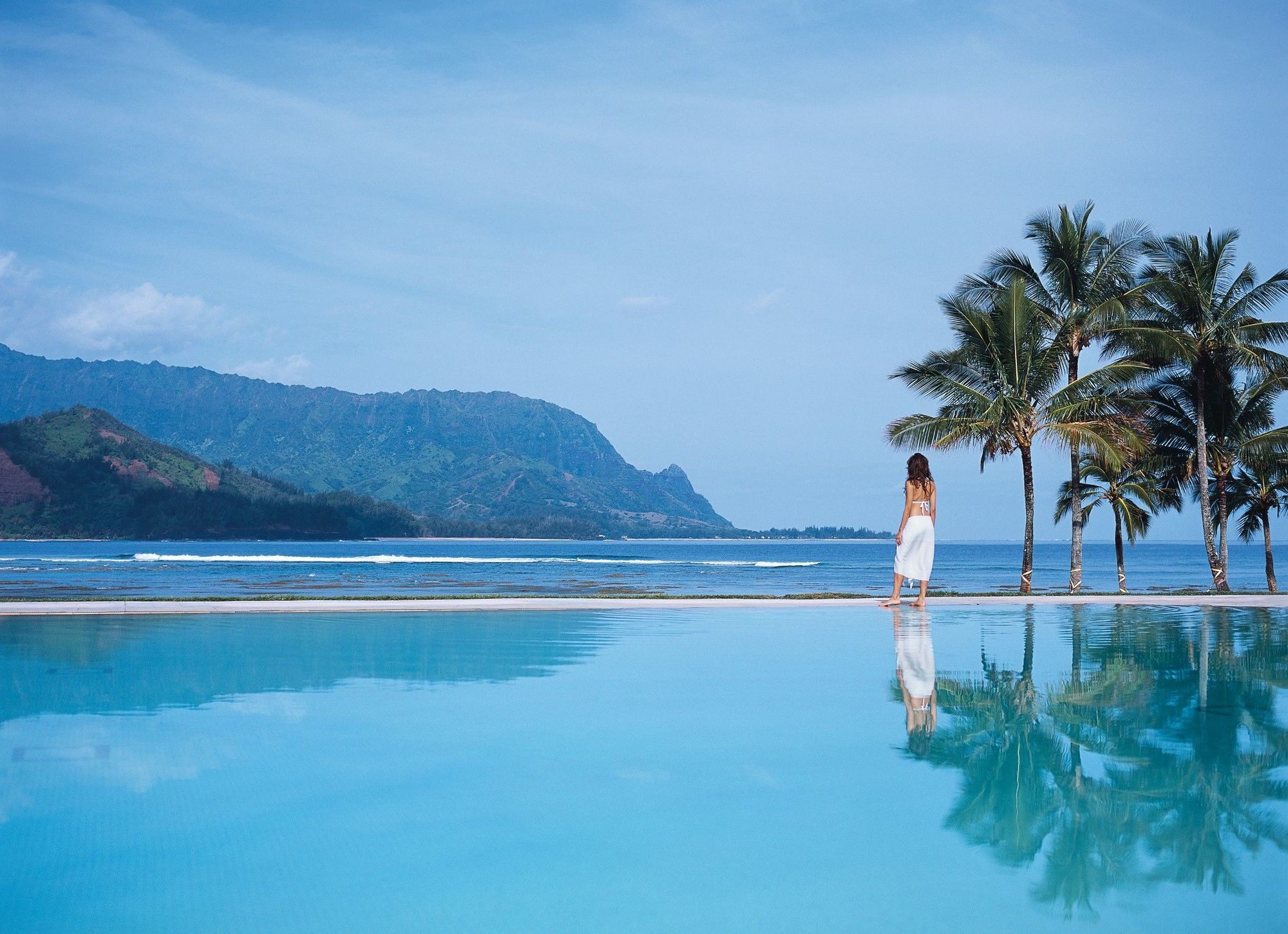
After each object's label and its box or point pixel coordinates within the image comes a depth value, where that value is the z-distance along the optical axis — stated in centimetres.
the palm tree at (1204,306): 2144
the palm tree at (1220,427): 2369
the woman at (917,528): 1336
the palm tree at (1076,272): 2117
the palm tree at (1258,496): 2661
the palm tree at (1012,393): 2012
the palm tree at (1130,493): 2555
